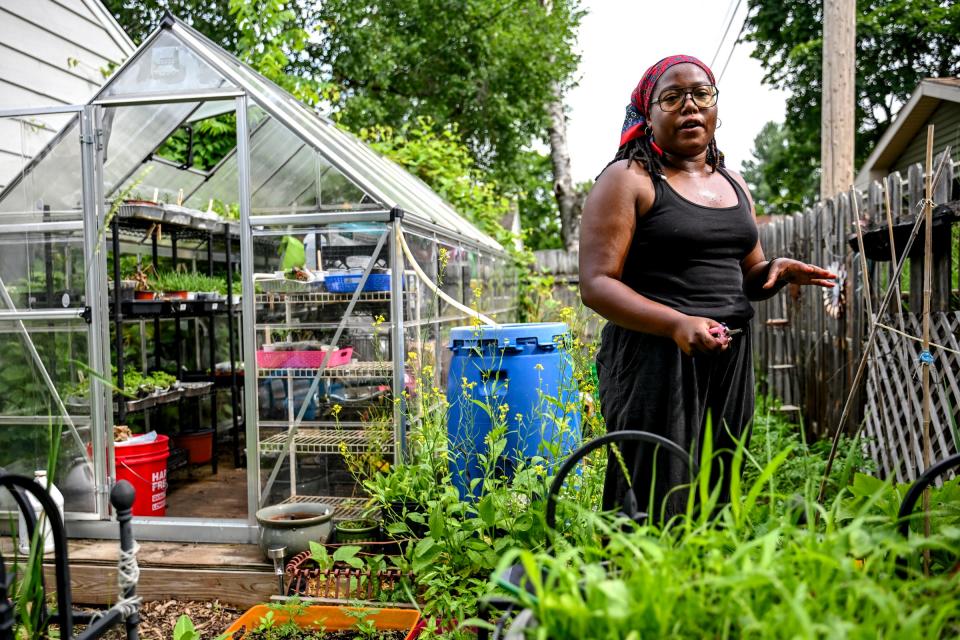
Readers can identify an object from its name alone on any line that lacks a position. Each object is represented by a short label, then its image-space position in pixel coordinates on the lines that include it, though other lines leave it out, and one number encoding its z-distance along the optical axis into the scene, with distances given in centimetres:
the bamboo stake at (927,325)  212
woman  172
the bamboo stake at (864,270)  256
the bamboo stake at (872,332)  234
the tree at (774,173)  1875
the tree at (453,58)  1198
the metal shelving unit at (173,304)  433
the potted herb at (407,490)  295
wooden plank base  336
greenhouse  371
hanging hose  363
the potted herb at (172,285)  482
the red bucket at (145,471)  403
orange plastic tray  282
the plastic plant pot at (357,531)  329
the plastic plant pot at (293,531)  327
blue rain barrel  317
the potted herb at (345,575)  299
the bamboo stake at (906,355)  309
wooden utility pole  550
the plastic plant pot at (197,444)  546
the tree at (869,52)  1423
